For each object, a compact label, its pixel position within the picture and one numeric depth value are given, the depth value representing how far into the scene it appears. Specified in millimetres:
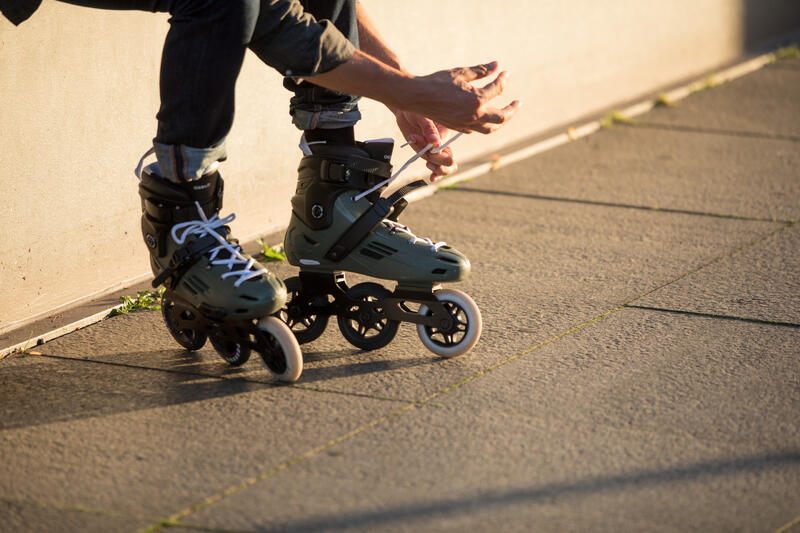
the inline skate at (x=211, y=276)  5006
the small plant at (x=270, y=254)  7291
